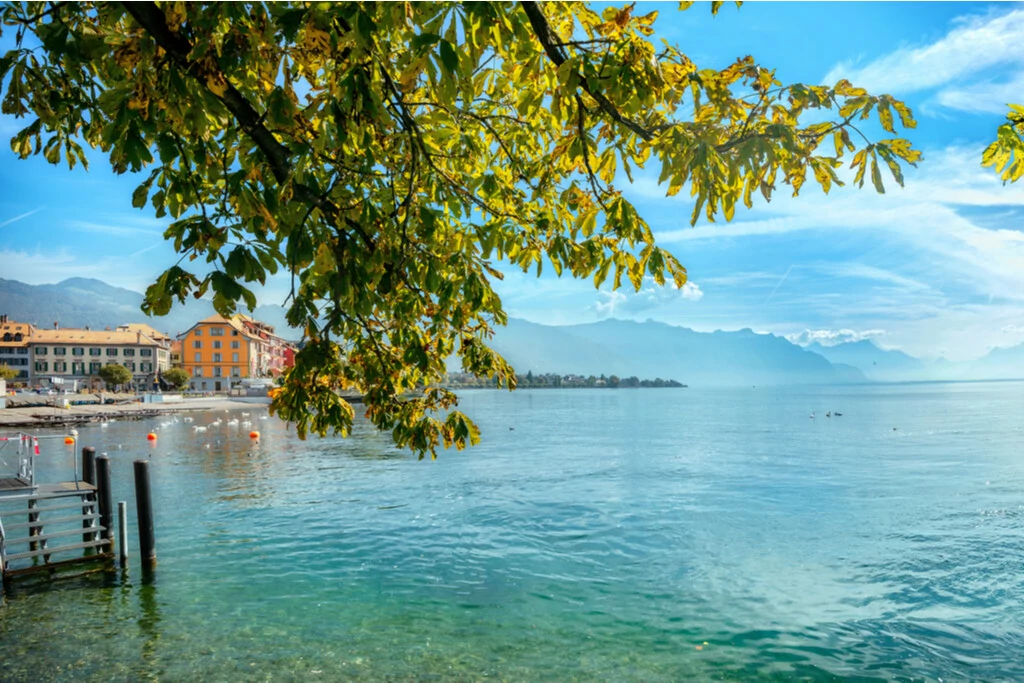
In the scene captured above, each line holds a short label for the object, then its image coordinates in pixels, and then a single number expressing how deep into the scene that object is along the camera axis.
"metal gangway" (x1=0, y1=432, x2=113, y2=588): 14.86
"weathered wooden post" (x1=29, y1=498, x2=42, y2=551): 15.35
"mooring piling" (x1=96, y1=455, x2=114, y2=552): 17.22
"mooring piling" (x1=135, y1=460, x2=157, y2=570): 16.08
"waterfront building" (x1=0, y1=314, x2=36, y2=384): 125.00
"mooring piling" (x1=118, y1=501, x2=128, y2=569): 15.73
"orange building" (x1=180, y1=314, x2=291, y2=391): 139.50
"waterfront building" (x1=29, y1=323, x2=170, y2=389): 126.94
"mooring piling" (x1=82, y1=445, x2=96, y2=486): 19.42
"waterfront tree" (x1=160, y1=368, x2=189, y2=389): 121.56
